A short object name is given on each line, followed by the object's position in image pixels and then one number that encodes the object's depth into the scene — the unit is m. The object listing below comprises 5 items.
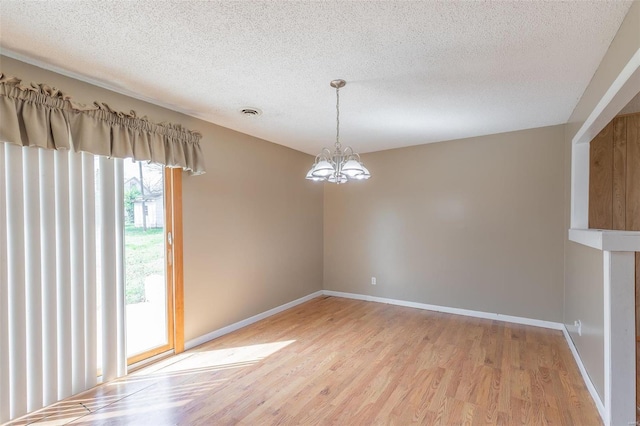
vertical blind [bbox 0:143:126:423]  2.06
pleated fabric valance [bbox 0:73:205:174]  2.00
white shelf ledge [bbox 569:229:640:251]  1.90
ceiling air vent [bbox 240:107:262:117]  3.05
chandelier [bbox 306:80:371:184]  2.45
